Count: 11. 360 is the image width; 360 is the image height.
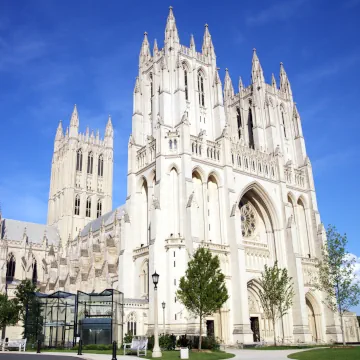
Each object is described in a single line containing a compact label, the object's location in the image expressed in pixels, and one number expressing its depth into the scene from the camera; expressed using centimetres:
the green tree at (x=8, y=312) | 4625
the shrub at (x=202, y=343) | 3003
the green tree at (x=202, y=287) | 3083
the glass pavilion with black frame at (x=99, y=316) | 3300
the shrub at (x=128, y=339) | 3319
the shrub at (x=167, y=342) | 3093
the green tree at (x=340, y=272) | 3662
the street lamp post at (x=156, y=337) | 2269
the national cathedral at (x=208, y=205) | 3991
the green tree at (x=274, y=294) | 4066
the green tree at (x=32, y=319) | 3506
